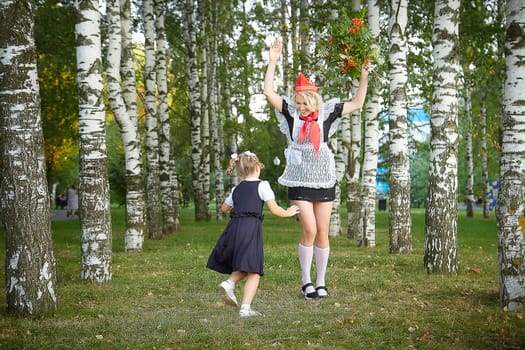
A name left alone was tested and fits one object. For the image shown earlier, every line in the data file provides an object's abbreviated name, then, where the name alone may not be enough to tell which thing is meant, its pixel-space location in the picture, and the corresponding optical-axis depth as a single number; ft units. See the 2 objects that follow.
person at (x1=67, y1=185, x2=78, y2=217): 121.60
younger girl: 22.48
